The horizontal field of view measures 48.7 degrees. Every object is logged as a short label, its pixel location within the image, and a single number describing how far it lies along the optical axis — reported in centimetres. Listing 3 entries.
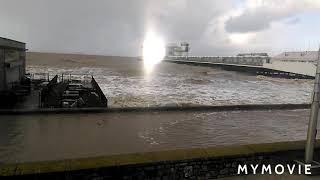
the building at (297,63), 6836
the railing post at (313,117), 725
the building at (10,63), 2145
